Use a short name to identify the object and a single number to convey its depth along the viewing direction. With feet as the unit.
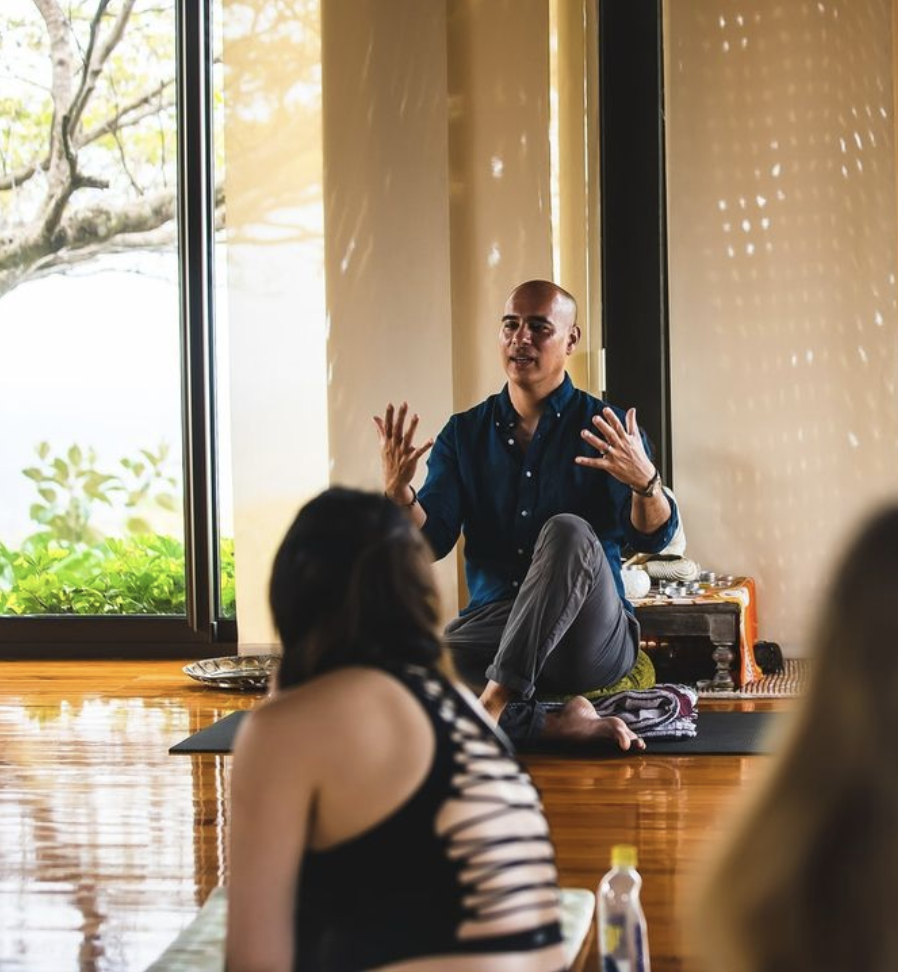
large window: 19.40
